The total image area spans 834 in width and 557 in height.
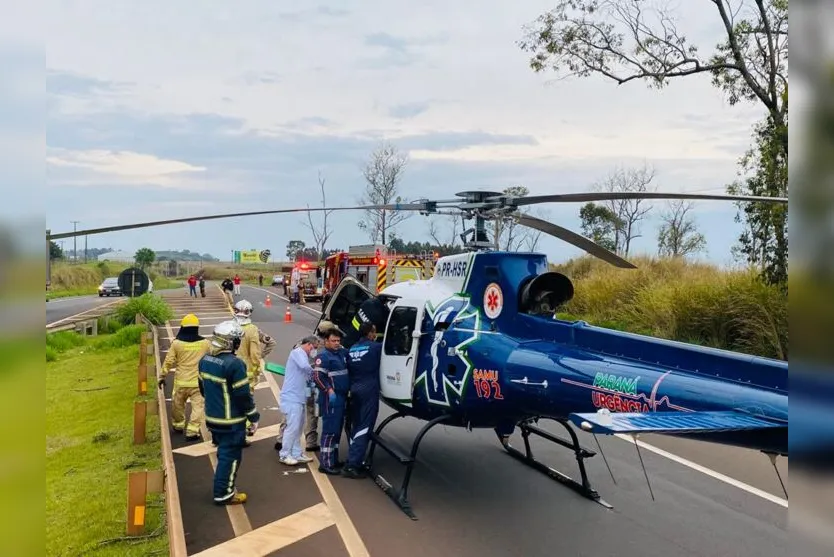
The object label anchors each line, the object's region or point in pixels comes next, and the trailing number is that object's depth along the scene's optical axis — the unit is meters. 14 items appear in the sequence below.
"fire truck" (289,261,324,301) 36.38
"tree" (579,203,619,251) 34.12
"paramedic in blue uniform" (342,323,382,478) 7.35
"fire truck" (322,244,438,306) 24.09
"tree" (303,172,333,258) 43.09
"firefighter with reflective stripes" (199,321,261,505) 6.44
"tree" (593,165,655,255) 32.16
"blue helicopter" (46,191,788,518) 3.98
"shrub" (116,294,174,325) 22.34
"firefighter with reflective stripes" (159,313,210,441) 8.77
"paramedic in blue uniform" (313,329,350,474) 7.40
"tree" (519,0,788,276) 11.89
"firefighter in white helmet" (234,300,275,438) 8.99
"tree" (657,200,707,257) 32.15
